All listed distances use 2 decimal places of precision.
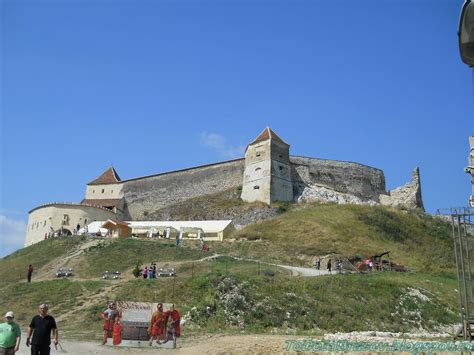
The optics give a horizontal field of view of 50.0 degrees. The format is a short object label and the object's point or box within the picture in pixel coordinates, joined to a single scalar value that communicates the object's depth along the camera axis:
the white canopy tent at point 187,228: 42.81
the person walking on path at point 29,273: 27.59
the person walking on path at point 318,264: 30.62
